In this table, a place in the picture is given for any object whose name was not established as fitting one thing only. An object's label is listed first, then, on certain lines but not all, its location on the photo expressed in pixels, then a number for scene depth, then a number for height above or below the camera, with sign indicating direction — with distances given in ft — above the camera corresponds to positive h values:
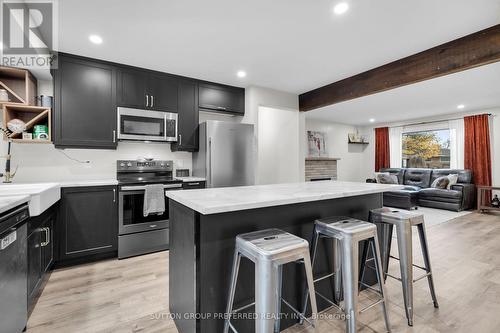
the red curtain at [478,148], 18.16 +1.45
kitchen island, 4.31 -1.46
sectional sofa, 17.17 -2.12
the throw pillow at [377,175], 21.68 -0.72
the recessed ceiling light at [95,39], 7.86 +4.59
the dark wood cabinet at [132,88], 10.05 +3.66
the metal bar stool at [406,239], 5.52 -1.80
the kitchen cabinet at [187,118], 11.44 +2.62
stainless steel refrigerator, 11.04 +0.74
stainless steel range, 9.21 -2.06
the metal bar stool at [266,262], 3.63 -1.55
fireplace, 21.81 +0.00
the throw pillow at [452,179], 17.98 -0.99
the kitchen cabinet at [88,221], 8.29 -1.89
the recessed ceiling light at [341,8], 6.40 +4.54
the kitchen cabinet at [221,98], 12.15 +3.91
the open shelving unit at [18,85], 8.23 +3.27
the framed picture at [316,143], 22.69 +2.48
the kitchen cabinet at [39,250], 5.75 -2.25
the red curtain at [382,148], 24.73 +2.08
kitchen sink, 5.72 -0.55
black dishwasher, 4.09 -1.91
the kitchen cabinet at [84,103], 8.97 +2.76
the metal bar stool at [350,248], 4.59 -1.71
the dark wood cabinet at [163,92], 10.72 +3.71
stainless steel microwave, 10.05 +2.07
